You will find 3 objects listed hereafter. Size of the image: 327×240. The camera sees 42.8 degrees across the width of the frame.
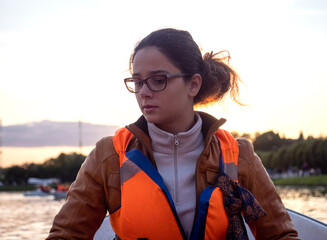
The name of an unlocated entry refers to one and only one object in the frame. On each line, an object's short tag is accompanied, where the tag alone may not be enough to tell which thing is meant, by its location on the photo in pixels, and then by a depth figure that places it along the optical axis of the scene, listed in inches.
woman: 65.9
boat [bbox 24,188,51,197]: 1351.9
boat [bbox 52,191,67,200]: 1158.3
